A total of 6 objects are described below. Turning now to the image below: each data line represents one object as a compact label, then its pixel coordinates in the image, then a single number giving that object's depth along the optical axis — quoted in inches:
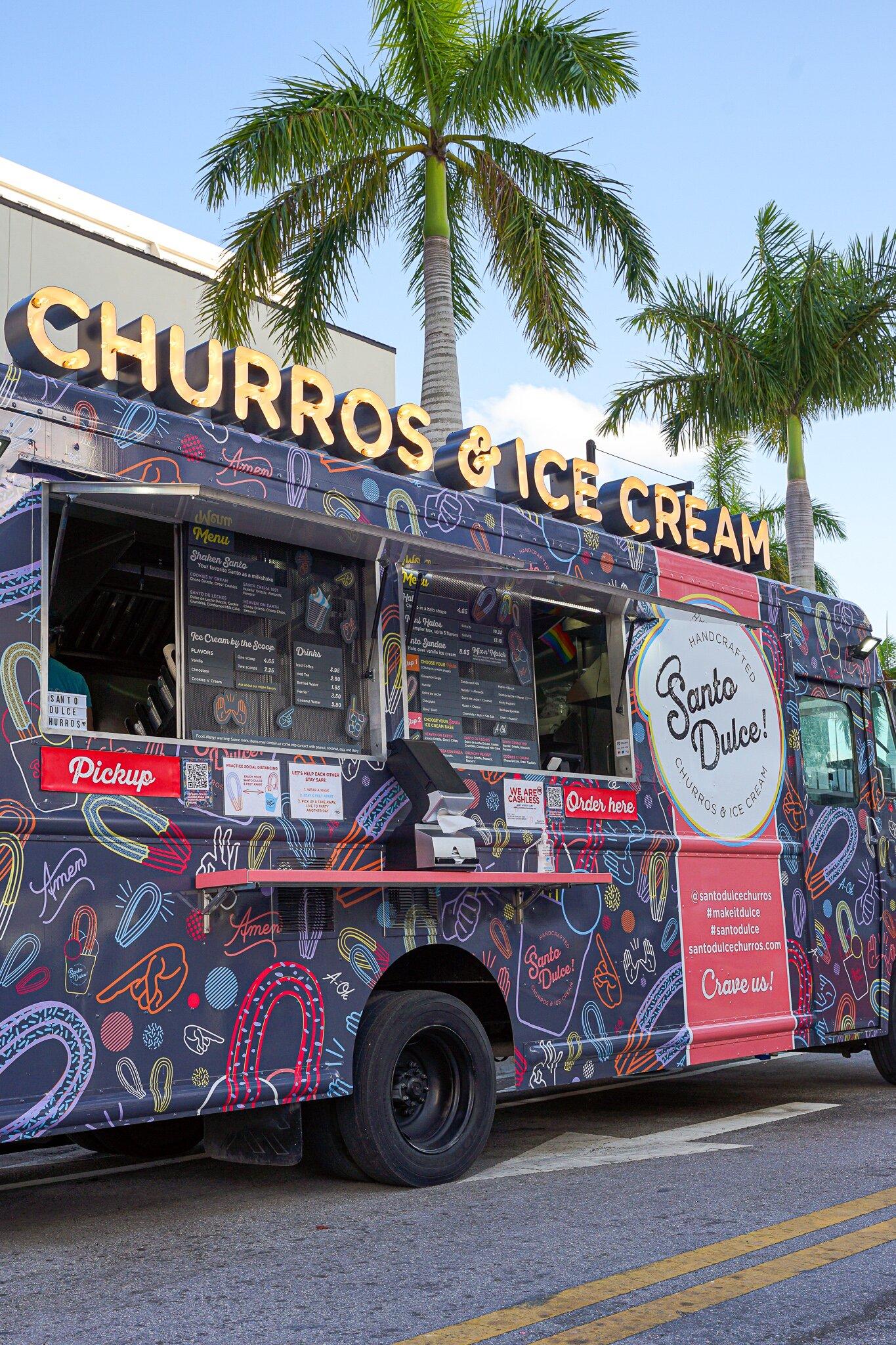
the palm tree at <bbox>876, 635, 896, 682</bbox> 1305.4
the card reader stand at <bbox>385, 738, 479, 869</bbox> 229.3
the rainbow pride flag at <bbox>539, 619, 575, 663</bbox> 278.1
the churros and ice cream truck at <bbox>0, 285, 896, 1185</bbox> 190.5
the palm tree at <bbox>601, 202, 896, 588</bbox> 727.1
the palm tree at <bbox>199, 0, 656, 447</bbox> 505.7
